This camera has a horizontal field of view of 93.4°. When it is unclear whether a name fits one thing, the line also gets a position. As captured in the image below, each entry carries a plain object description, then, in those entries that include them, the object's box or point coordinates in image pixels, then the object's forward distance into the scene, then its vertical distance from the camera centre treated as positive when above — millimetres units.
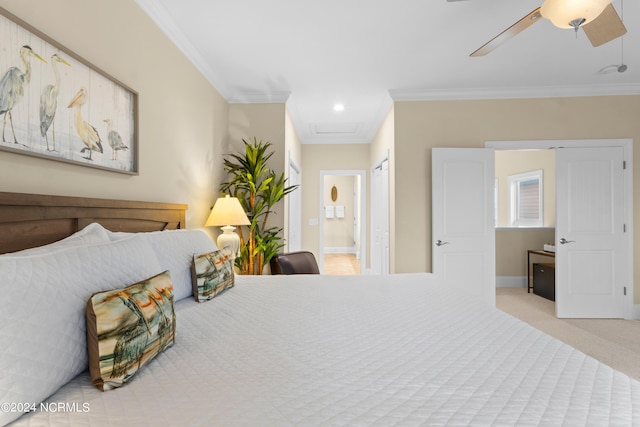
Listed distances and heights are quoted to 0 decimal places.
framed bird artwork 1162 +518
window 5453 +271
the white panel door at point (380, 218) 4289 -55
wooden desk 4666 -749
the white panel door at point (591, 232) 3471 -212
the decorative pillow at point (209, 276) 1604 -337
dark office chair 2920 -489
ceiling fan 1483 +1056
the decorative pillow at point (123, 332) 790 -334
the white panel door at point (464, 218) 3549 -45
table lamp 2795 -36
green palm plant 3289 +161
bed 671 -454
